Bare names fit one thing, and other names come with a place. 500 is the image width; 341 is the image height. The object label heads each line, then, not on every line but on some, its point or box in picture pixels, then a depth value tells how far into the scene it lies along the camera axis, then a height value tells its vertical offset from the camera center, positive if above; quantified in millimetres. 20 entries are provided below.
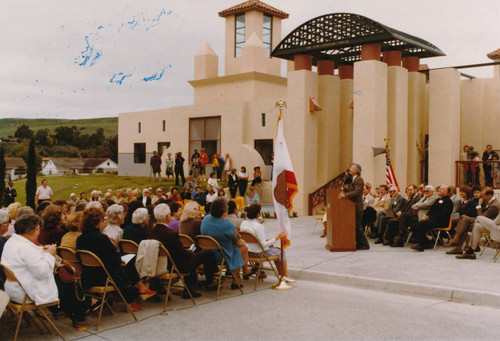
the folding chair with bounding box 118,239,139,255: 7312 -1376
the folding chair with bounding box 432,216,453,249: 11008 -1607
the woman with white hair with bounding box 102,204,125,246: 7695 -1082
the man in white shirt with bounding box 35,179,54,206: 19484 -1633
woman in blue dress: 7715 -1226
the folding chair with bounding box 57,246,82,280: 6445 -1362
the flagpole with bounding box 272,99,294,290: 8180 -2141
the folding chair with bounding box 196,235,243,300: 7525 -1383
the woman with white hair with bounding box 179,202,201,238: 8328 -1130
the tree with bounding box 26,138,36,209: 27578 -1493
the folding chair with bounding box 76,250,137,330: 6227 -1550
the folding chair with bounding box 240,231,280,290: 8141 -1451
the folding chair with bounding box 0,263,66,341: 5422 -1681
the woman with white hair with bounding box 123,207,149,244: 7645 -1161
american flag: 17900 -703
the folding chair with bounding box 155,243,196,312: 6953 -1737
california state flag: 8633 -526
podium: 11031 -1477
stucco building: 18453 +1953
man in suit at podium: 11094 -911
